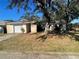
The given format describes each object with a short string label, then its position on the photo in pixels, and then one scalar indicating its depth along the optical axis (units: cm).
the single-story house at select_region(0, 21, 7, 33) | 1380
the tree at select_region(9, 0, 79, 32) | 694
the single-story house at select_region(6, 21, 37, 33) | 1366
